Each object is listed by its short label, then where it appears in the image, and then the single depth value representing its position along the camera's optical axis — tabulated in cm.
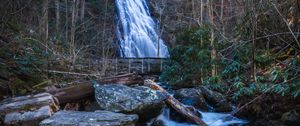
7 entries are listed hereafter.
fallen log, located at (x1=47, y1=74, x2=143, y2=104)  611
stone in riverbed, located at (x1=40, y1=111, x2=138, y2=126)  493
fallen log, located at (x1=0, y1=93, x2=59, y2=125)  516
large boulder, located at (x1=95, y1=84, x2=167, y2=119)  601
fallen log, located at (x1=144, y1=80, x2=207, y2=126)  651
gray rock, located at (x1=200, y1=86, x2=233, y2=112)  778
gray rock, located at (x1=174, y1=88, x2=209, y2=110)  787
